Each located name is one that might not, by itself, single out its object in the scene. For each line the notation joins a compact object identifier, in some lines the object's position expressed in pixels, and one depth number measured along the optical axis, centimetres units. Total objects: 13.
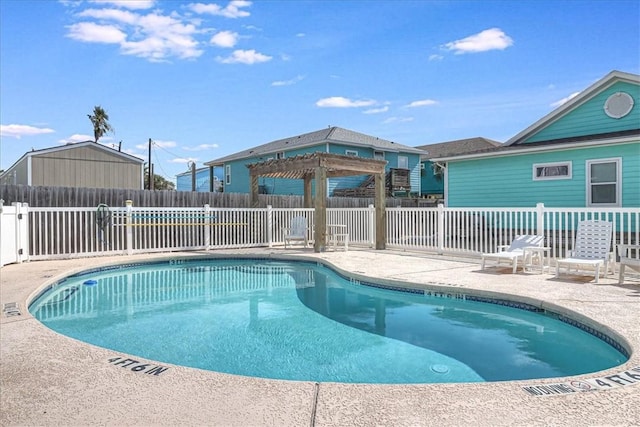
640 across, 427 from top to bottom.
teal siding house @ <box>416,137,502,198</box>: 2786
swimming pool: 371
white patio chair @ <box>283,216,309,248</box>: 1224
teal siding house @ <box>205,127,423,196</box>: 2219
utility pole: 2531
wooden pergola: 1127
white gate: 823
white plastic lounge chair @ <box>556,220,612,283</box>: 664
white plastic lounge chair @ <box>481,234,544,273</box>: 744
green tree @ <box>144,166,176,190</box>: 4694
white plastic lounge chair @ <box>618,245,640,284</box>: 589
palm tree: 3269
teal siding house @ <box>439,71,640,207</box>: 1058
